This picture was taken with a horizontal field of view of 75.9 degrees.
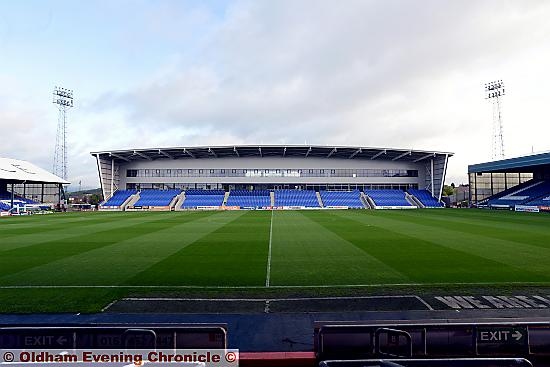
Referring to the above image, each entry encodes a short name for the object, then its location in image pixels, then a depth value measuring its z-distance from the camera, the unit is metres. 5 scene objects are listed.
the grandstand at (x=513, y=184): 50.91
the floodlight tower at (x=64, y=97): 70.62
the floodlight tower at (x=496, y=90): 65.81
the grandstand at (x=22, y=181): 57.06
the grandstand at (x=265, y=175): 68.06
